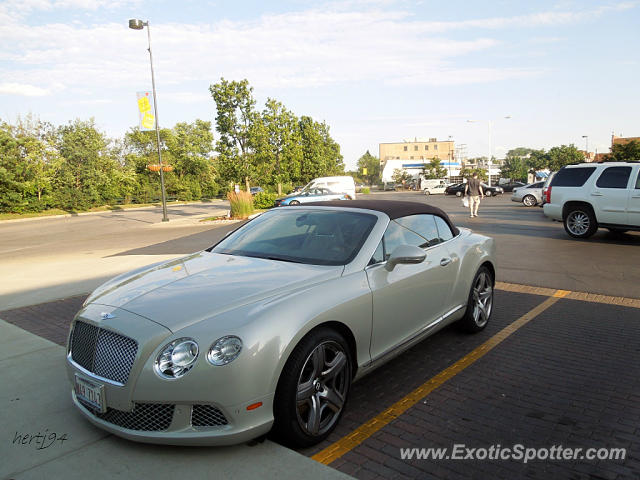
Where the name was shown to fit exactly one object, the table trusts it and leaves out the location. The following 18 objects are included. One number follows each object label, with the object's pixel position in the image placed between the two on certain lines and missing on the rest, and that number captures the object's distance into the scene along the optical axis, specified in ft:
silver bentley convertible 8.68
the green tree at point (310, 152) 150.00
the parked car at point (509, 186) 179.79
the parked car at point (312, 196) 79.71
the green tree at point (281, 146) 111.65
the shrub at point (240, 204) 77.61
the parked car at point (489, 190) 150.20
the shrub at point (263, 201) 100.03
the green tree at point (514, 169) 296.92
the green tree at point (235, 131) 97.71
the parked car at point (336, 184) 93.72
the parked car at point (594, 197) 37.09
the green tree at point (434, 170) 255.09
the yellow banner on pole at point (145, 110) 75.05
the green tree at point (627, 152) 141.79
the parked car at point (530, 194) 89.61
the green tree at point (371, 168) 446.65
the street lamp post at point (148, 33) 73.41
